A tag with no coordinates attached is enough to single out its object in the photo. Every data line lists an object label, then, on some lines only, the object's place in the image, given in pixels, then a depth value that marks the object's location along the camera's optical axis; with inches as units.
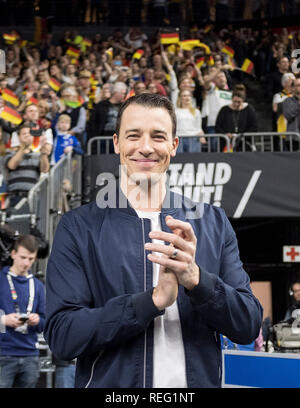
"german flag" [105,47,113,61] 662.2
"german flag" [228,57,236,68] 633.6
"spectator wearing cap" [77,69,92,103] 539.6
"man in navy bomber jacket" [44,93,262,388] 68.7
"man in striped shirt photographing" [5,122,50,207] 361.4
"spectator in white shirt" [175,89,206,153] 434.0
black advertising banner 426.6
